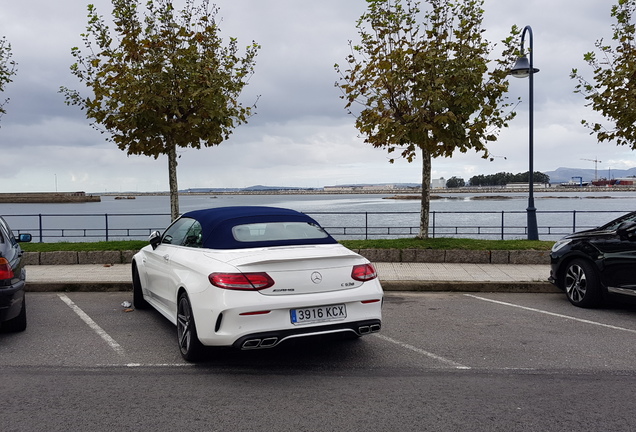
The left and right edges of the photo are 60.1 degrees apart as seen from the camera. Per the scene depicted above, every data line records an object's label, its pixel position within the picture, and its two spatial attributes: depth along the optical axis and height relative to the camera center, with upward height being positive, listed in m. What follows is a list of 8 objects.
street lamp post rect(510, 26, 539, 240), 14.27 +2.55
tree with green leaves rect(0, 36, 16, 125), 15.80 +3.50
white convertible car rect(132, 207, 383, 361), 4.79 -0.89
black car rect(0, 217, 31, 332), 6.03 -1.07
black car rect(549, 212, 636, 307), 7.54 -1.11
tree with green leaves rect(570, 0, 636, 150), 13.77 +2.57
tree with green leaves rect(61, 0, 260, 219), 13.12 +2.59
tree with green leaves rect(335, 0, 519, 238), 13.05 +2.45
